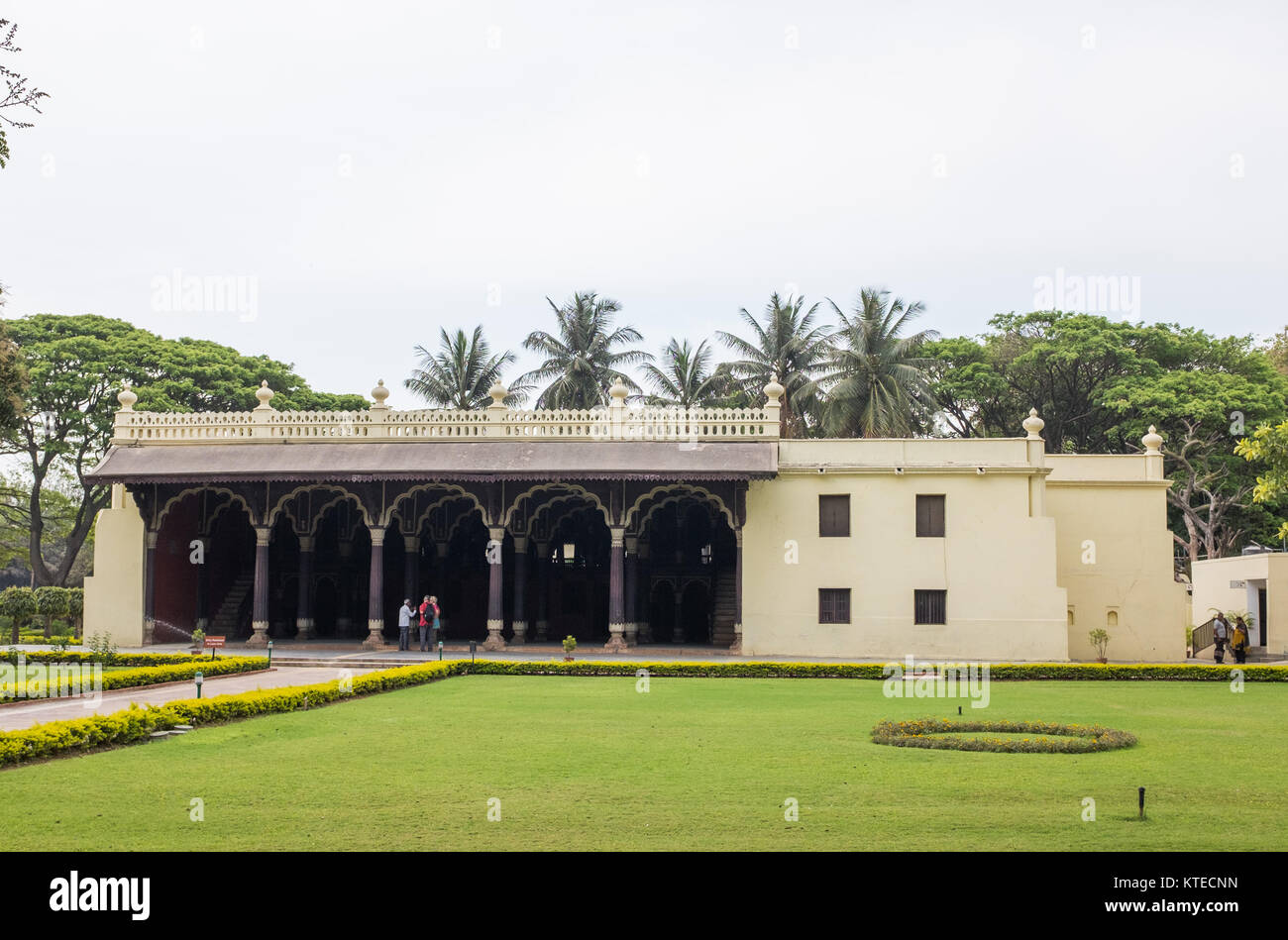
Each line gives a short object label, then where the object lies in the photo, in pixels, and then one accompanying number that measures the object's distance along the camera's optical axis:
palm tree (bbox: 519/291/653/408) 47.53
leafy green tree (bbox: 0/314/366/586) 43.69
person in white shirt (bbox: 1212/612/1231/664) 28.13
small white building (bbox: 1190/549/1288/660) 31.27
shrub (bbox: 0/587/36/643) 33.84
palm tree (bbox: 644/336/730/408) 46.81
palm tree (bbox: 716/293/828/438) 45.19
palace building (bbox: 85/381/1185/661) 28.30
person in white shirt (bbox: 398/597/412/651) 28.19
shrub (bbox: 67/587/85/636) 35.31
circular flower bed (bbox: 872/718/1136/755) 12.96
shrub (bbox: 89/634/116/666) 24.70
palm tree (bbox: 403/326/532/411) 49.25
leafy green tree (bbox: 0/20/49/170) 11.53
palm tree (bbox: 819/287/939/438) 42.97
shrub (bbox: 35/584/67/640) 34.72
